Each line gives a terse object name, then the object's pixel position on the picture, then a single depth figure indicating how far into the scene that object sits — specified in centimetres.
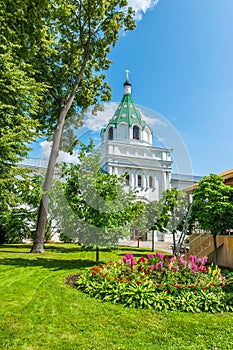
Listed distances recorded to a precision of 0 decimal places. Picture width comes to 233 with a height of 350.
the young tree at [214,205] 973
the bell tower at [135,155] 2836
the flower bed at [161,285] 478
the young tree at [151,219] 1853
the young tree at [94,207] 833
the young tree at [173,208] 1786
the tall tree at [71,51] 1401
